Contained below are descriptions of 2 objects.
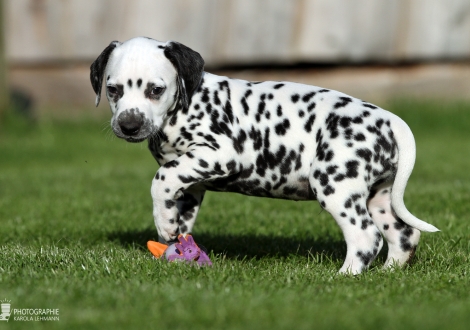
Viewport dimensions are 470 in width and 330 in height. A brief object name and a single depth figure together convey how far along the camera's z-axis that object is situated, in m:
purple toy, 10.69
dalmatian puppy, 10.59
